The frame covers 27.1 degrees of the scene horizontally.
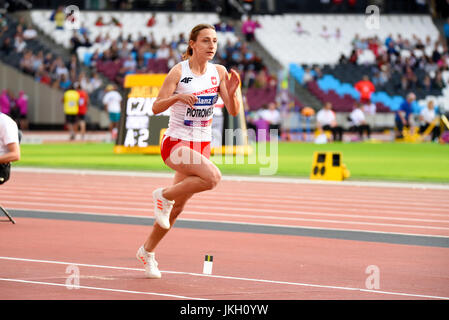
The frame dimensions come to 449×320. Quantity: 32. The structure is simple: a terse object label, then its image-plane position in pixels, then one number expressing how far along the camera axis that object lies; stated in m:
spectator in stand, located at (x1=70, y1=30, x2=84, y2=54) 40.34
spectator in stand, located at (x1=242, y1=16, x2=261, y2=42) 42.81
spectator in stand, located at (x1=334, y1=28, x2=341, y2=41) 45.26
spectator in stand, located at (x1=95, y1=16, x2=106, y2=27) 42.69
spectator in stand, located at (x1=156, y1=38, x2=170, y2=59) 39.62
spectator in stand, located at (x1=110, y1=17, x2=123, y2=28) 42.84
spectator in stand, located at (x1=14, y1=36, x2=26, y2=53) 39.94
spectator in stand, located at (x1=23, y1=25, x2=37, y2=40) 40.31
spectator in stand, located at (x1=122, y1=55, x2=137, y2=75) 38.88
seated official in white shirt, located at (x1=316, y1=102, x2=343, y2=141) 33.97
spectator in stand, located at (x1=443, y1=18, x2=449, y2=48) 45.20
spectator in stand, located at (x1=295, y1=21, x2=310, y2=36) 45.19
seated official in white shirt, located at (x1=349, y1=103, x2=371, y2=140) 34.91
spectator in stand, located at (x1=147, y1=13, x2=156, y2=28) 43.50
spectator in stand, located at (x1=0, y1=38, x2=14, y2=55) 39.62
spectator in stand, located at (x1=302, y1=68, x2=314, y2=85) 41.50
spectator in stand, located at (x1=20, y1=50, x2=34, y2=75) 39.75
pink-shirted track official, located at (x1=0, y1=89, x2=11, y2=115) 37.62
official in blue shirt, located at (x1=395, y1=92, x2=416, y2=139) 34.53
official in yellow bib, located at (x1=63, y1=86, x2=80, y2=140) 32.47
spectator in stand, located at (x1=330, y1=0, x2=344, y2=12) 46.88
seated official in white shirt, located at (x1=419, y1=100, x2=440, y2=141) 34.66
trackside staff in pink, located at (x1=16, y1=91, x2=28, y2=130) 38.22
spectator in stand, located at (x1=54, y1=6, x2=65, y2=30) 42.01
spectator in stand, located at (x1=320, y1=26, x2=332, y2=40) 45.22
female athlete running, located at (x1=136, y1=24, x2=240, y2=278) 6.64
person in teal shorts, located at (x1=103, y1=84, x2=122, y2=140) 31.44
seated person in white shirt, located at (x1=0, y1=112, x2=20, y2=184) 9.50
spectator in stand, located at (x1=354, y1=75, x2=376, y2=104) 36.25
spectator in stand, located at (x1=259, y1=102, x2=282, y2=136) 33.91
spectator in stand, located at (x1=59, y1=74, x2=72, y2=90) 38.73
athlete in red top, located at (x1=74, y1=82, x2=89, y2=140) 32.81
